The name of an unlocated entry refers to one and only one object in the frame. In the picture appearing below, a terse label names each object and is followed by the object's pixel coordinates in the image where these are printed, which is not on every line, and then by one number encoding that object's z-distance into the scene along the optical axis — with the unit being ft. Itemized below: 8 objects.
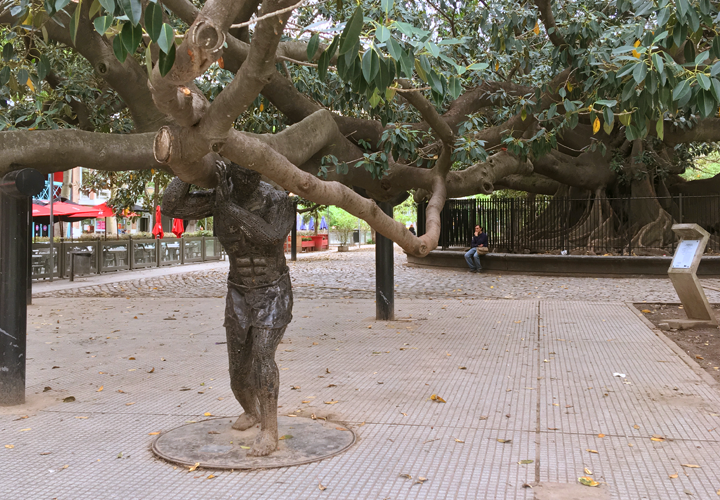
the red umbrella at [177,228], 93.25
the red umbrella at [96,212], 77.08
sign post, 31.91
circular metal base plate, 14.01
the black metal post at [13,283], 18.61
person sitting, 64.18
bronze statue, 14.44
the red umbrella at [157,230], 89.93
